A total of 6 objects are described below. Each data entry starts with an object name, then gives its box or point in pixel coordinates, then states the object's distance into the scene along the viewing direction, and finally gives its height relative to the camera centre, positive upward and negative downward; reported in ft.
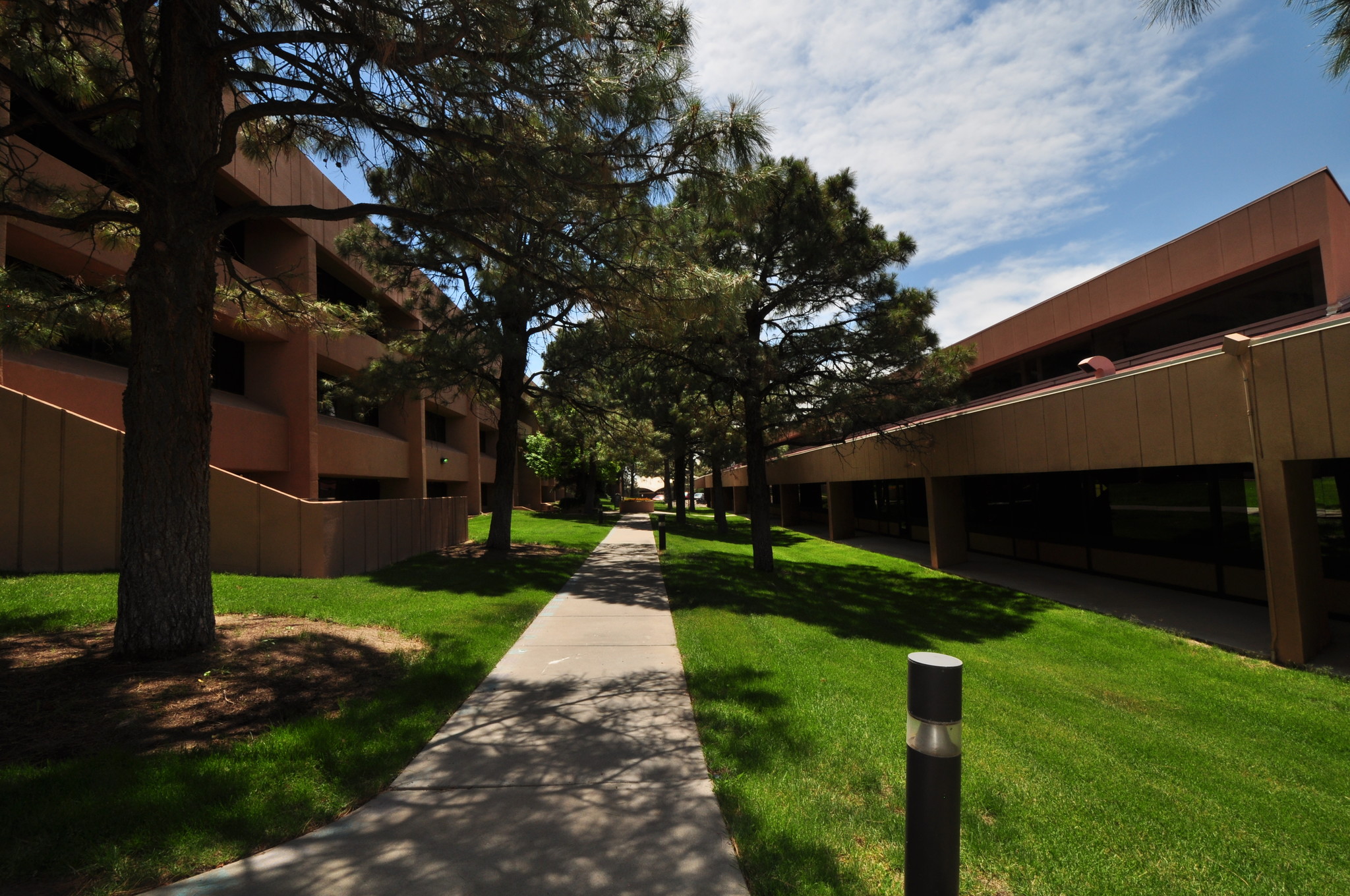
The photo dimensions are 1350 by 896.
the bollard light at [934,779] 7.51 -3.24
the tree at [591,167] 21.06 +11.57
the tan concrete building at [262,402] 30.66 +8.55
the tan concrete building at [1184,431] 24.98 +2.42
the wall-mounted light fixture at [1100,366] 37.93 +6.50
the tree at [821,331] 40.37 +10.10
